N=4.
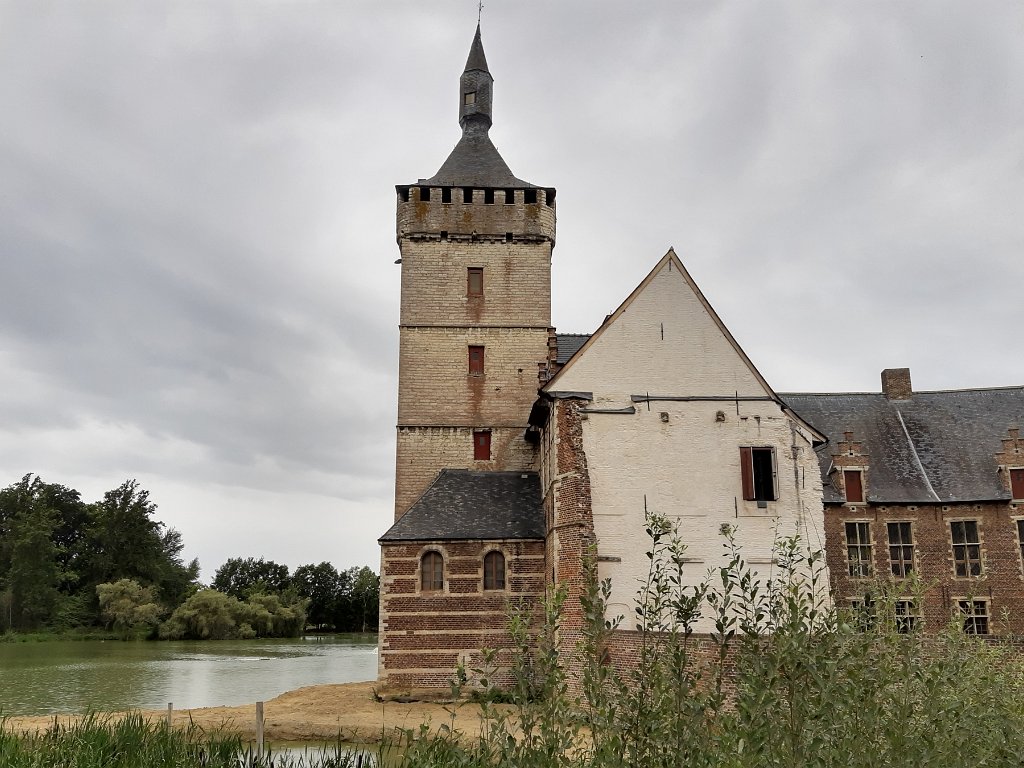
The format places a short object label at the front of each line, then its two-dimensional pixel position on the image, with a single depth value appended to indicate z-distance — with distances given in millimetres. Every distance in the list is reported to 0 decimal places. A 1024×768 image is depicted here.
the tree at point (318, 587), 79562
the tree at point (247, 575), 86312
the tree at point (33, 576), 57531
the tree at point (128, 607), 55781
